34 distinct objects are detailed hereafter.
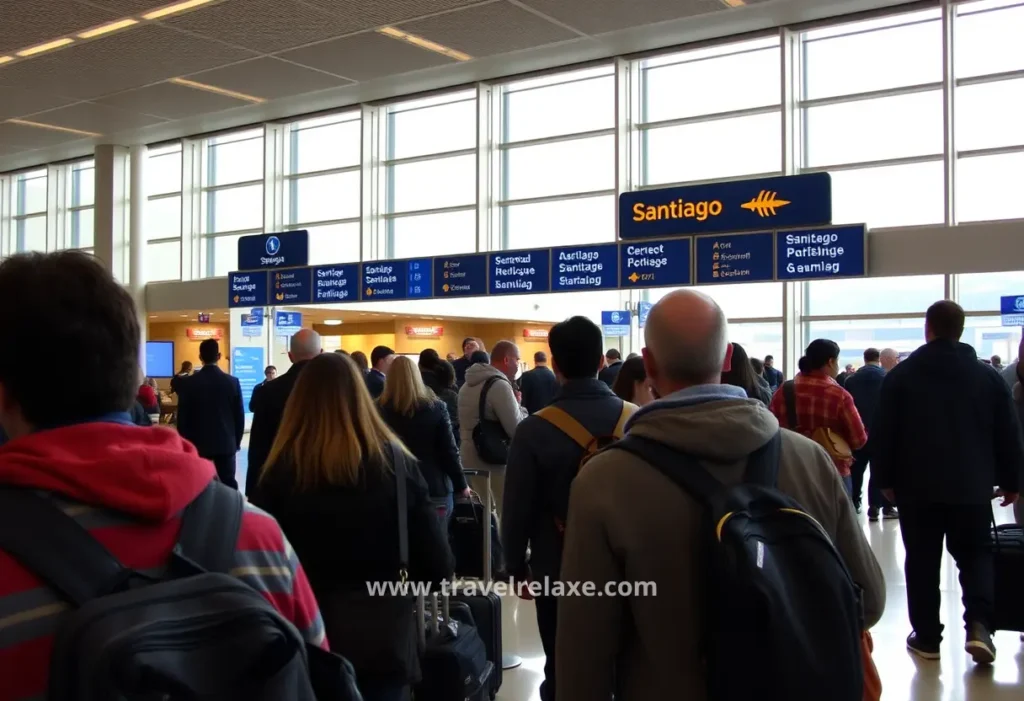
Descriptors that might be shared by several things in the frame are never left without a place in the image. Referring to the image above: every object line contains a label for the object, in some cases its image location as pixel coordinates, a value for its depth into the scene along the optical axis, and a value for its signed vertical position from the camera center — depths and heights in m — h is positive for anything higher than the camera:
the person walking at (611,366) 8.38 -0.10
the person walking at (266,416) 4.46 -0.30
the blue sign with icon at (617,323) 18.30 +0.65
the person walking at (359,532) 2.78 -0.53
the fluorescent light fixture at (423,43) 10.45 +3.67
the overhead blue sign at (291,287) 13.69 +1.03
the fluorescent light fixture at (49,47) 10.37 +3.49
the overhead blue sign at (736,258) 9.45 +1.00
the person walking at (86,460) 1.02 -0.12
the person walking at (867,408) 8.91 -0.51
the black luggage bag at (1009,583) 4.66 -1.14
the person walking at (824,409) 5.78 -0.34
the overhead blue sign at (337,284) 13.39 +1.04
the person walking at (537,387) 7.96 -0.27
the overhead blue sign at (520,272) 11.58 +1.05
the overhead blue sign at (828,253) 9.06 +1.00
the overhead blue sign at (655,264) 10.02 +1.01
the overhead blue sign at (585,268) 10.83 +1.04
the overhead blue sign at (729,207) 8.92 +1.50
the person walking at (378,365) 6.83 -0.07
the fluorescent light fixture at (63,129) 14.46 +3.60
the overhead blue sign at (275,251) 13.79 +1.57
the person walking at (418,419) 5.09 -0.35
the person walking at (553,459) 3.17 -0.35
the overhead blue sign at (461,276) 12.16 +1.05
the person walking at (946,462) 4.61 -0.53
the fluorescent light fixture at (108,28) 9.83 +3.50
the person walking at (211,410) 7.97 -0.46
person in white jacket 6.01 -0.30
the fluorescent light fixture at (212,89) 12.23 +3.61
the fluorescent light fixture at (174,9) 9.25 +3.49
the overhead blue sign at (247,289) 14.31 +1.03
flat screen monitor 21.41 -0.09
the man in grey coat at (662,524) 1.82 -0.33
